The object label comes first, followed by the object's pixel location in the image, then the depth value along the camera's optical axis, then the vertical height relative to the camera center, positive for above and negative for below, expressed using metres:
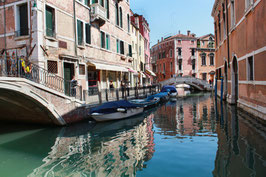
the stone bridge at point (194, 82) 35.84 +0.49
